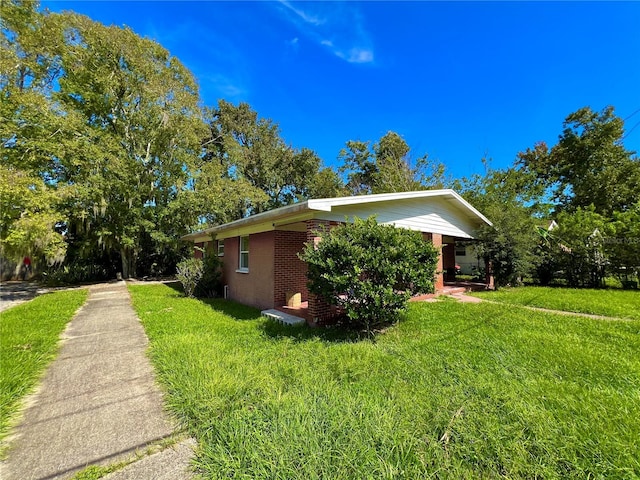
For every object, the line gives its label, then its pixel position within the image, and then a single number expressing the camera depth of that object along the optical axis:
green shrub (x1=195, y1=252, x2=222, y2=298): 10.38
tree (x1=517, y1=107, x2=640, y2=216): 19.81
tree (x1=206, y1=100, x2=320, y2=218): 24.64
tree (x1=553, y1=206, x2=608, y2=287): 10.45
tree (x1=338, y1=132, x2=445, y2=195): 21.67
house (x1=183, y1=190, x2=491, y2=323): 5.98
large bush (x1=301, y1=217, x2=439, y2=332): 4.83
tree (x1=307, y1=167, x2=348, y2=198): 25.28
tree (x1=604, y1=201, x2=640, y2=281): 9.73
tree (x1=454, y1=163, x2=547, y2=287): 10.30
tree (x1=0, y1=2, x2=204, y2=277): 11.80
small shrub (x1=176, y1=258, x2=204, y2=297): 10.17
